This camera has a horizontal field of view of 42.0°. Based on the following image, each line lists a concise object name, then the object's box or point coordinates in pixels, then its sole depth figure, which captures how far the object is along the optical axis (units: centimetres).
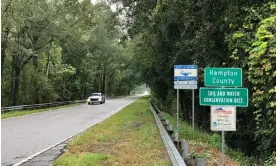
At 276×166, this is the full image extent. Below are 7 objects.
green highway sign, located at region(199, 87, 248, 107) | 808
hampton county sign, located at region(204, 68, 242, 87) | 828
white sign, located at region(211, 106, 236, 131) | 798
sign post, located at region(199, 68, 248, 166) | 804
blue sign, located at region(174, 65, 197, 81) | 1412
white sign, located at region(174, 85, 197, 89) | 1412
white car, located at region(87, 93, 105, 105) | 4847
